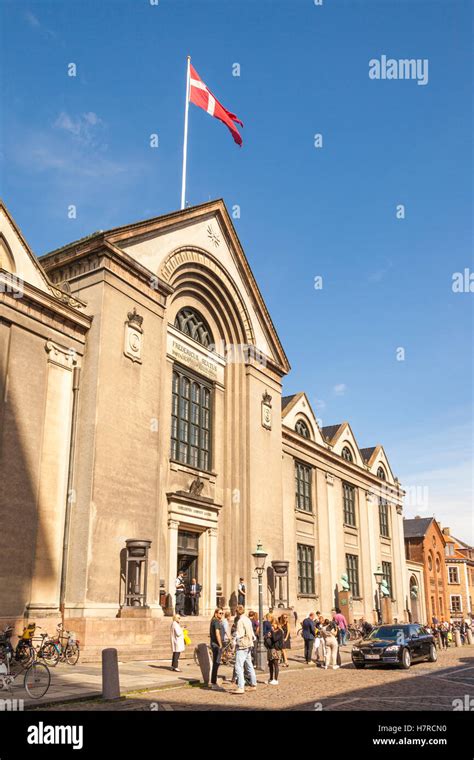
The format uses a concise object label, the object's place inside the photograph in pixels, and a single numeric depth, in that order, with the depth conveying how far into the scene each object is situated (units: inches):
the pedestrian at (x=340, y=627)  1044.5
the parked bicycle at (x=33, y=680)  471.2
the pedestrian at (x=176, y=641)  655.8
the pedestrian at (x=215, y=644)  581.3
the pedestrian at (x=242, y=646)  542.3
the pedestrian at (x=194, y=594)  983.6
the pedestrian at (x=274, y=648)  621.9
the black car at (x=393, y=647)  796.6
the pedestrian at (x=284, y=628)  784.6
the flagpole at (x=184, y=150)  1091.3
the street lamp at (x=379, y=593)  1701.9
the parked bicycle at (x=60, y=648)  655.8
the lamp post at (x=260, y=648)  727.7
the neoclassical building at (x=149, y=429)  743.7
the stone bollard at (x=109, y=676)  476.1
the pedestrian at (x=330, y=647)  828.0
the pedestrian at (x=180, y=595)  943.0
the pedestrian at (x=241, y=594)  1043.3
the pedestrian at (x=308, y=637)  891.4
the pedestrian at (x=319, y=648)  874.5
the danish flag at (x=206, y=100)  1101.7
